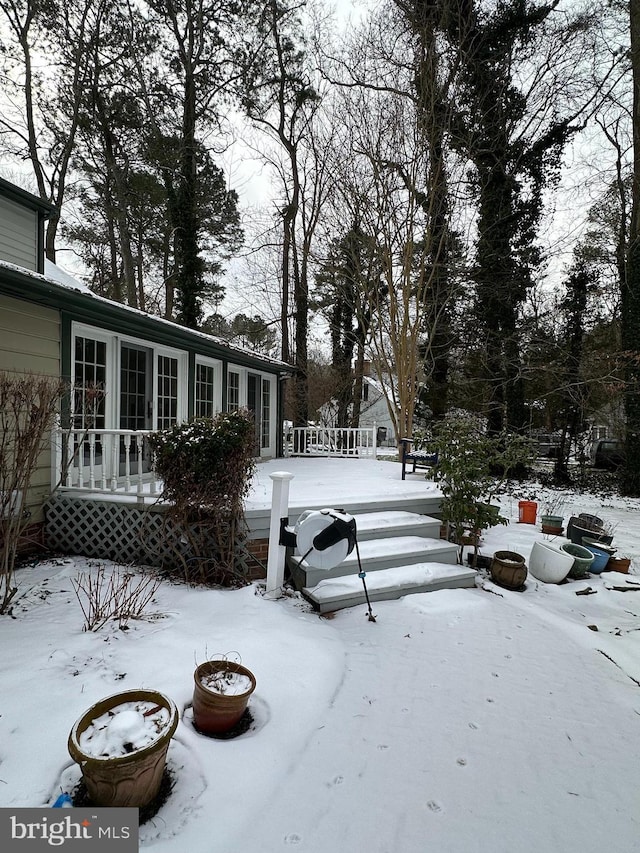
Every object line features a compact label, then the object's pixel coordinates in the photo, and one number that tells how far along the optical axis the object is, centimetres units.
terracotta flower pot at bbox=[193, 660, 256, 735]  185
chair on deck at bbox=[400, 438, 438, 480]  643
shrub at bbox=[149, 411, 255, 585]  345
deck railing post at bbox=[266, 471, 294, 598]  335
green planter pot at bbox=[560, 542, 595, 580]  446
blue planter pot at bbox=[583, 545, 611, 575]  469
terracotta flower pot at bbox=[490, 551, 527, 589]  409
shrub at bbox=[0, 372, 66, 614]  302
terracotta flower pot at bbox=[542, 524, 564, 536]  582
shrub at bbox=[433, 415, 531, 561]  436
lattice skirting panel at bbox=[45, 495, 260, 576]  383
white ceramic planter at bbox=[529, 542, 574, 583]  428
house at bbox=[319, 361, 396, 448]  1650
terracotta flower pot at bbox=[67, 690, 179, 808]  138
